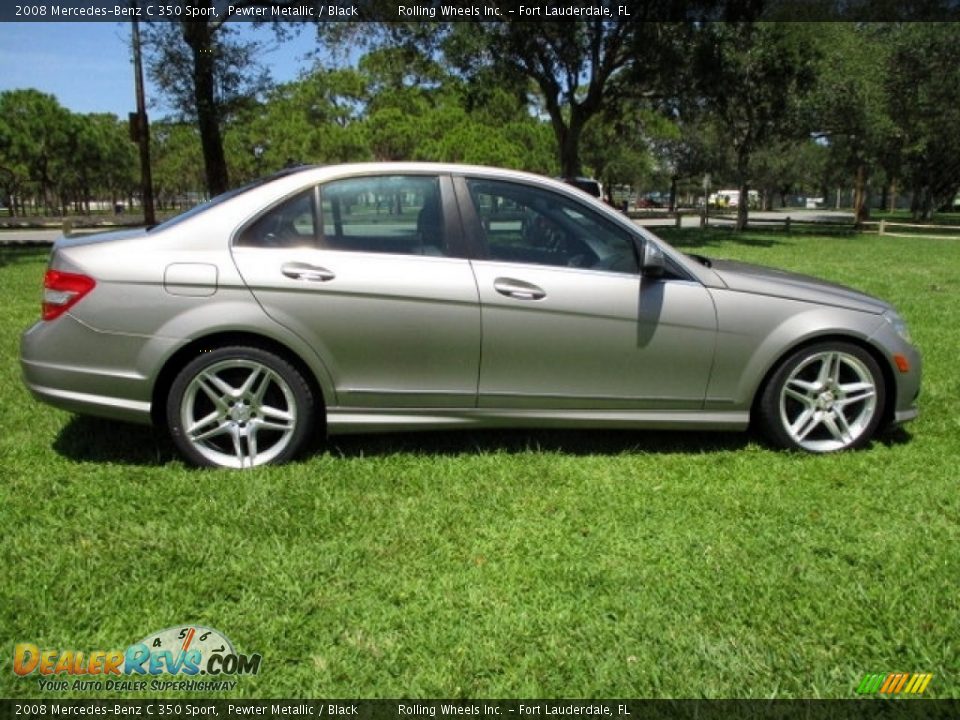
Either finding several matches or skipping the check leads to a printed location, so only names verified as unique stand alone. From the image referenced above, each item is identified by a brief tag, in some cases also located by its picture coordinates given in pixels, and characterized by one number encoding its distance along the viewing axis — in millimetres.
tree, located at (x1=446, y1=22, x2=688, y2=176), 18625
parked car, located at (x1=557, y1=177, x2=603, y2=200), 17097
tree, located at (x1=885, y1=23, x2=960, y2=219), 27016
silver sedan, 3623
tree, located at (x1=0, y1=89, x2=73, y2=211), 38812
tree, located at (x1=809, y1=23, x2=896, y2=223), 27766
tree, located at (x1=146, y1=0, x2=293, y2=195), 17188
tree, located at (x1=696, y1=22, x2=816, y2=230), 19812
